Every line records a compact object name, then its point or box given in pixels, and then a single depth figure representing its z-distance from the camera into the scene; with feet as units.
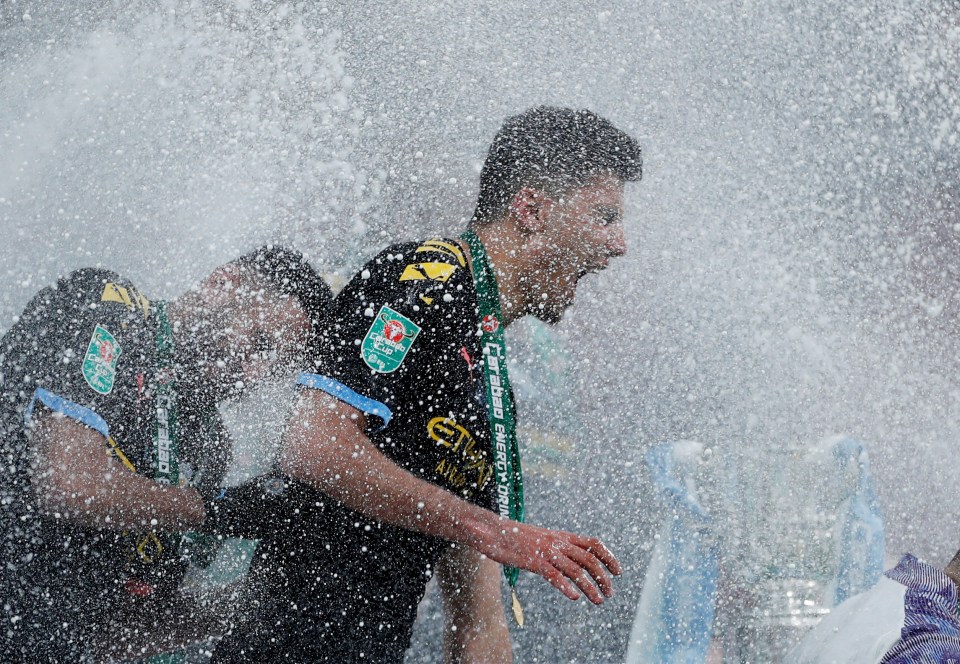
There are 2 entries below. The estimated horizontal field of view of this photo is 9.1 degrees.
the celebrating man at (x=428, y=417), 22.14
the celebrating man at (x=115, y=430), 22.36
